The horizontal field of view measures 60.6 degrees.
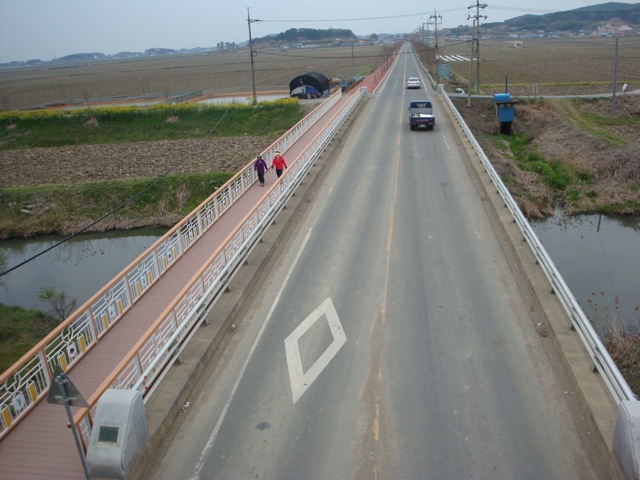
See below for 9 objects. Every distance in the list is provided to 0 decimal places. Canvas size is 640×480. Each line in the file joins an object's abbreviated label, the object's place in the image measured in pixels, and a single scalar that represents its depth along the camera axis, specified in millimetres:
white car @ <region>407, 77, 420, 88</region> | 56250
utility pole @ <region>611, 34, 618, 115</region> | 44344
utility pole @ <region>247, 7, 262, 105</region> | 46672
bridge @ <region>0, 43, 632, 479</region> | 8188
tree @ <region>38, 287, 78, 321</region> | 18344
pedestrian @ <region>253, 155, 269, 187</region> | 21547
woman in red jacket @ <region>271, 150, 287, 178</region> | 21688
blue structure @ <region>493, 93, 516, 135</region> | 39344
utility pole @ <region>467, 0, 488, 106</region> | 50094
